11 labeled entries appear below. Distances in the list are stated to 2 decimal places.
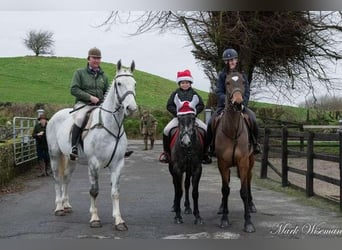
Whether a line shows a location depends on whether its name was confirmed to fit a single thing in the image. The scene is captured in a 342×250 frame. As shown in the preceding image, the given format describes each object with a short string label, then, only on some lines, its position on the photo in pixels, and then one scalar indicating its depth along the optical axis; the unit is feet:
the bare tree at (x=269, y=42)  41.86
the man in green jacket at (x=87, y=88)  22.63
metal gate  40.88
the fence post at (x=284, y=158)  33.86
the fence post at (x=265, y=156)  39.17
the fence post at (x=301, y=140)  47.08
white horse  20.33
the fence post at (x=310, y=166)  29.14
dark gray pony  20.81
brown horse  20.75
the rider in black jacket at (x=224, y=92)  21.21
